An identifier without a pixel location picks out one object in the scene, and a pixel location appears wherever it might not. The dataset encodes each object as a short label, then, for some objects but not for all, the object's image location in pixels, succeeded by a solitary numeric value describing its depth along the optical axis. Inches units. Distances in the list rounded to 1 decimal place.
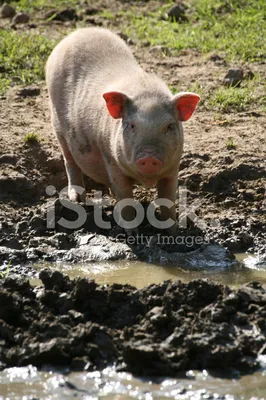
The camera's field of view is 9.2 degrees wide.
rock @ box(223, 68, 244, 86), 703.7
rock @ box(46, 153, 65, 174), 622.6
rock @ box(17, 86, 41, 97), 697.7
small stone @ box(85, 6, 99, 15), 862.7
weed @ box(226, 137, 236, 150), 617.0
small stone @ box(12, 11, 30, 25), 838.6
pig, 505.7
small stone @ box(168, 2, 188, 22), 836.1
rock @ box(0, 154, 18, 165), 605.3
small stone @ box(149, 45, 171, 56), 771.3
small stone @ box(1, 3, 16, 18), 855.6
